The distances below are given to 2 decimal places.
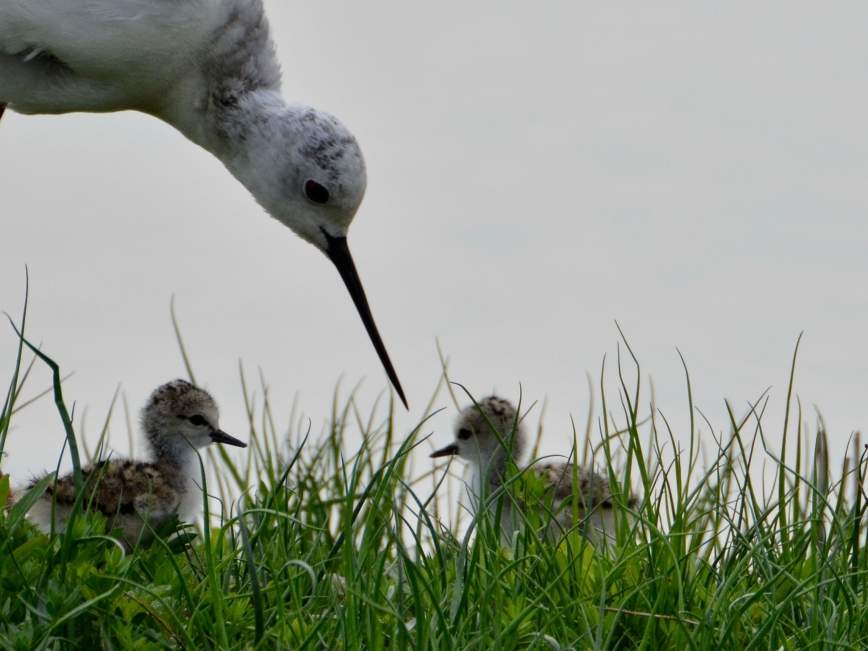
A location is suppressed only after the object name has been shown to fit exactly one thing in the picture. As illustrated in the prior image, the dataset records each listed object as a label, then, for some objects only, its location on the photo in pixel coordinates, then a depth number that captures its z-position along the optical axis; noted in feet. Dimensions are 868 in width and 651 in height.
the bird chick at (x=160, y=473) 26.45
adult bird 30.63
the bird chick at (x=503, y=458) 31.30
